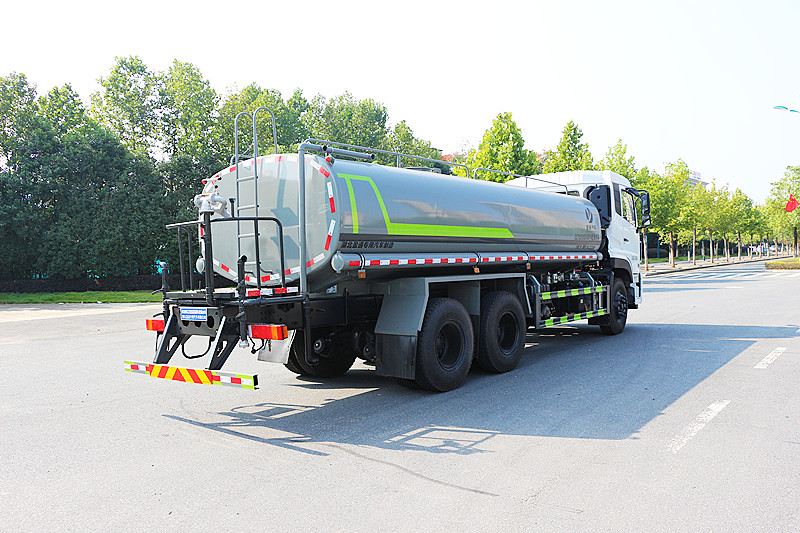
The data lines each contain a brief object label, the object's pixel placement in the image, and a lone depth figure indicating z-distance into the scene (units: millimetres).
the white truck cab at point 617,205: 12258
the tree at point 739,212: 59469
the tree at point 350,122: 51125
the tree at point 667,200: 41300
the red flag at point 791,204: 45969
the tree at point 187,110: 38875
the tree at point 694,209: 45750
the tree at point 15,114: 30688
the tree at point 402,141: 52500
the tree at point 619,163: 39938
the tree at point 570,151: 34656
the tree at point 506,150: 31656
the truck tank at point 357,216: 6676
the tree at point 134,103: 39500
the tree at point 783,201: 51688
